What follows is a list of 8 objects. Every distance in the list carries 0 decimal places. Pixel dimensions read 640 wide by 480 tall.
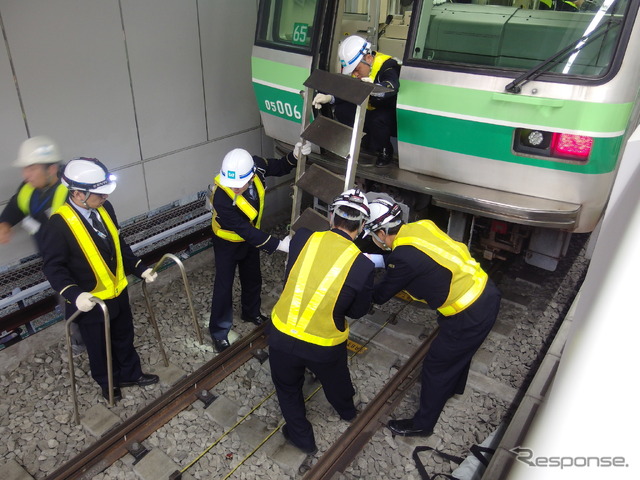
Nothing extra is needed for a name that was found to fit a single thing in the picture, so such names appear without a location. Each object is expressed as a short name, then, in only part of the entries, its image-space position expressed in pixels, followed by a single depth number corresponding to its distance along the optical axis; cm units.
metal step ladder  365
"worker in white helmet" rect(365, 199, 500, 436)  303
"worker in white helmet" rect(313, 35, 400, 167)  402
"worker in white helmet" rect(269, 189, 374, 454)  285
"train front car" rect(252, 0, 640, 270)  332
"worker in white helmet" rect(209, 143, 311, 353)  376
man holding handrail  316
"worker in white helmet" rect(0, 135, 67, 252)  360
